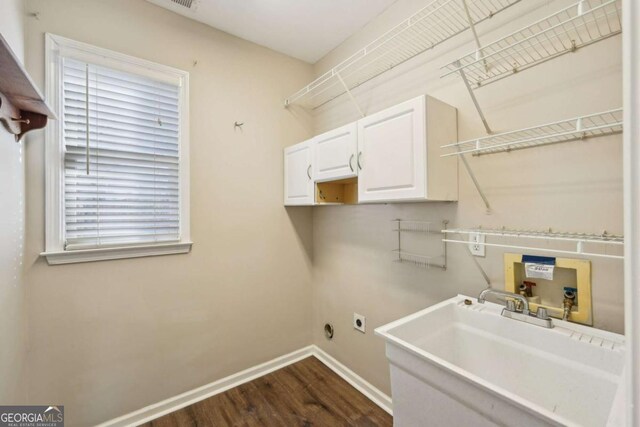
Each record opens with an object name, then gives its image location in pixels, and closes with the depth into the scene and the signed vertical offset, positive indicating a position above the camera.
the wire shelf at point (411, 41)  1.46 +1.09
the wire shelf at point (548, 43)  1.08 +0.74
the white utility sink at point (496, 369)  0.87 -0.60
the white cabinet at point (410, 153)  1.40 +0.33
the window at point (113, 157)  1.60 +0.38
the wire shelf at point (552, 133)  1.08 +0.36
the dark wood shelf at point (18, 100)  0.84 +0.46
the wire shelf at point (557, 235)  1.01 -0.09
